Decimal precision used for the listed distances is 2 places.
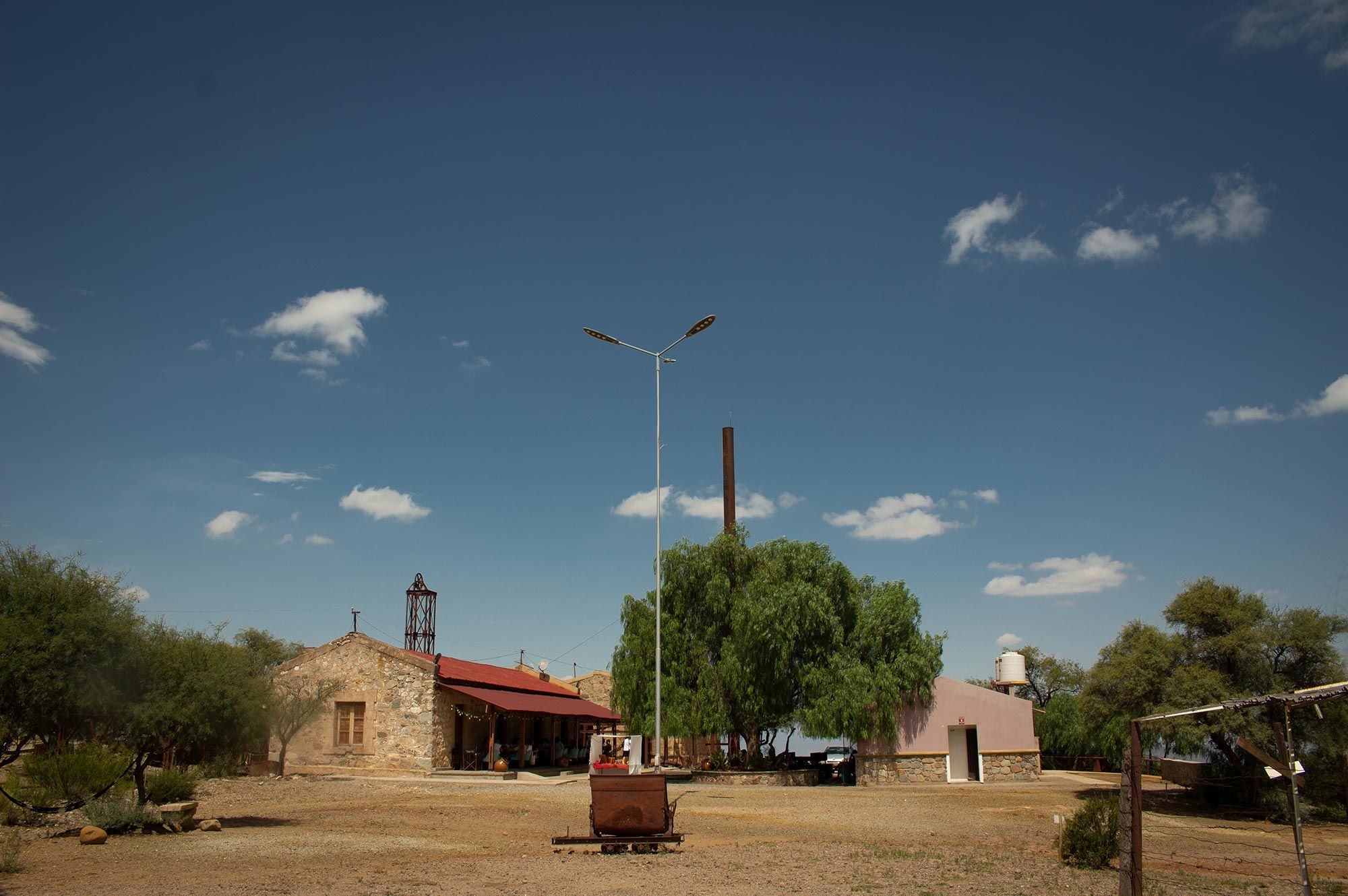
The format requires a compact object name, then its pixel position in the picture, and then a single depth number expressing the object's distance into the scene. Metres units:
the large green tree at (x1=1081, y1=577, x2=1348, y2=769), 22.11
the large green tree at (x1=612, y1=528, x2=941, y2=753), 30.09
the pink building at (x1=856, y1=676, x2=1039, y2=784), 32.19
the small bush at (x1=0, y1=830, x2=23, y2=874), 11.70
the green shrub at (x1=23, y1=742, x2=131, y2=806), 15.33
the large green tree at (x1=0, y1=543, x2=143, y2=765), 14.66
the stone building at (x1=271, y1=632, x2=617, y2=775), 31.17
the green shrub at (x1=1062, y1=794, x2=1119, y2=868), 13.29
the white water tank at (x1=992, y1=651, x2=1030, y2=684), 43.19
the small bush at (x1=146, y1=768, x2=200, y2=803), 17.47
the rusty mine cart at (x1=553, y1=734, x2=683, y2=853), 14.11
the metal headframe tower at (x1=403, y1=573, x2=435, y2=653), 48.50
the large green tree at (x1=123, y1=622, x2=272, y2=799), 16.47
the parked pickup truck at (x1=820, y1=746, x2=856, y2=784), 33.25
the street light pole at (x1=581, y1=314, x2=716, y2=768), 25.63
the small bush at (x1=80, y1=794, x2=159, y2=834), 15.23
